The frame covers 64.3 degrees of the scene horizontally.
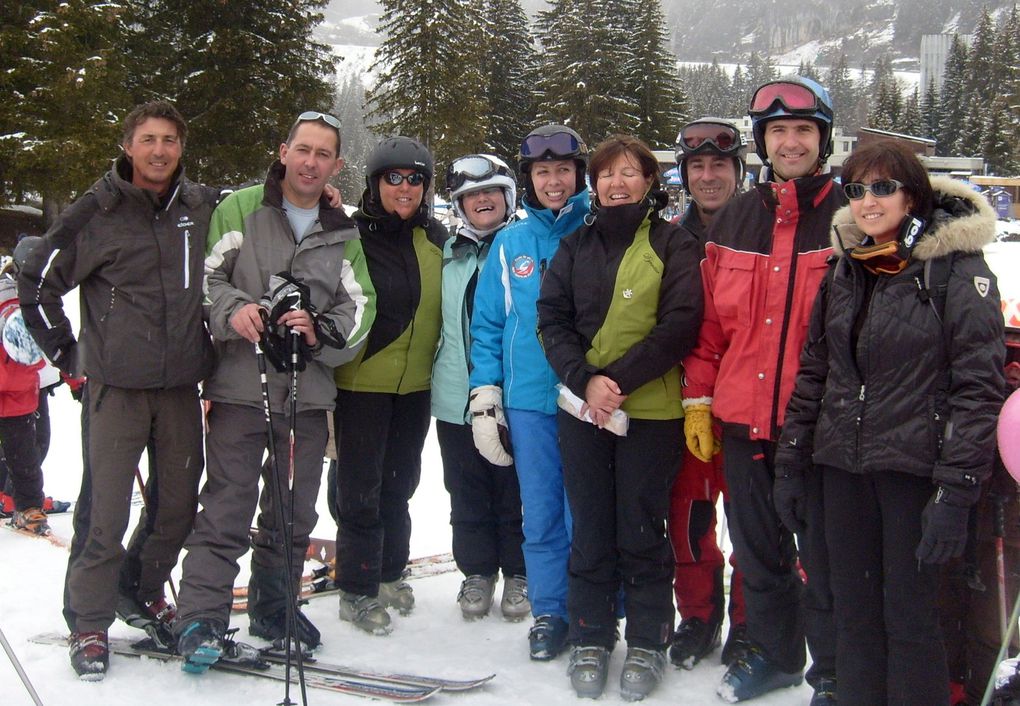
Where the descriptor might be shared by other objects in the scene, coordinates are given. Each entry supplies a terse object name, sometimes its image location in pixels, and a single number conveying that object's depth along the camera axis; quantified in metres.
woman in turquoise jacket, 4.02
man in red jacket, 3.01
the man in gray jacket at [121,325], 3.45
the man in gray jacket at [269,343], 3.48
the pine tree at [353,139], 63.31
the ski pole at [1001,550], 2.84
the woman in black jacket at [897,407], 2.39
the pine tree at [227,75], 25.67
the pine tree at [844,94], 138.12
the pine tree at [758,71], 146.75
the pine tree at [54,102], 21.23
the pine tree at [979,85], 63.22
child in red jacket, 5.28
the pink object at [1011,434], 2.32
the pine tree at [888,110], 64.00
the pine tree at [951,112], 67.88
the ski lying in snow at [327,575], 4.34
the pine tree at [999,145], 56.34
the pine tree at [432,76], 32.88
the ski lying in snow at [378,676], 3.38
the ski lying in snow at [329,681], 3.29
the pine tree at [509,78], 41.72
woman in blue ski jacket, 3.72
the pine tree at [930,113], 67.88
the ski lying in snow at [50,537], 5.26
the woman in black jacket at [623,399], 3.31
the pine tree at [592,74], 37.88
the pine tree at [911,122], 64.69
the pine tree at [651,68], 39.16
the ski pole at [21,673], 2.76
